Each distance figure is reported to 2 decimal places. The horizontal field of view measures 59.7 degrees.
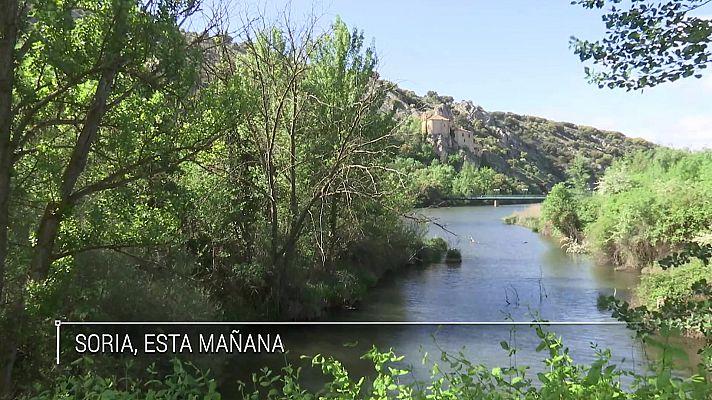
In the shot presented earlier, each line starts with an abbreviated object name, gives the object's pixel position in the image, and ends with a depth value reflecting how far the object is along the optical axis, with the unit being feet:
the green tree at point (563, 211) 101.65
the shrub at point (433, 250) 75.40
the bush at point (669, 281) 40.68
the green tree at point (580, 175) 111.65
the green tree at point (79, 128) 15.37
